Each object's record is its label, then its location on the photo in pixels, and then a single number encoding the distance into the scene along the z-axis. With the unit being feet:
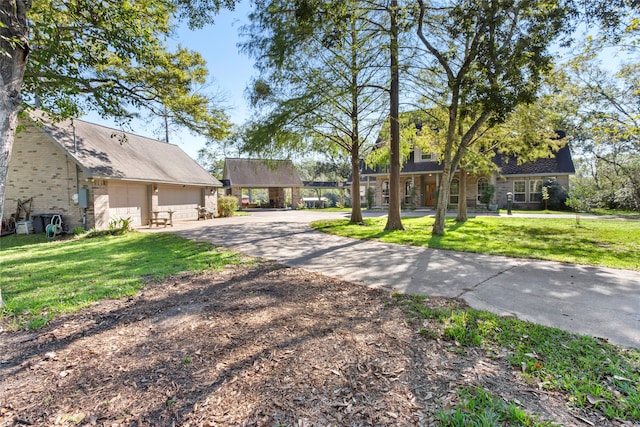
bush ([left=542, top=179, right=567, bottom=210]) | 68.39
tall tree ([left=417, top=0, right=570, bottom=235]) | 24.95
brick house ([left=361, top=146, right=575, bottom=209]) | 69.97
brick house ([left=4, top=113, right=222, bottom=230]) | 40.42
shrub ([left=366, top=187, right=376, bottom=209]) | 87.56
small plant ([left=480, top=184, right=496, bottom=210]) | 69.75
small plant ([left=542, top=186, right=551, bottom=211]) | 69.59
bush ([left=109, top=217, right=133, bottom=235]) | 40.18
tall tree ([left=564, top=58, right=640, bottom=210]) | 46.37
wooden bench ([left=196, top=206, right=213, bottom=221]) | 63.93
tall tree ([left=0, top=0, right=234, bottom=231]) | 23.30
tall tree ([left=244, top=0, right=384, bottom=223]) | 27.96
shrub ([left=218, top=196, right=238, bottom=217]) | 72.64
